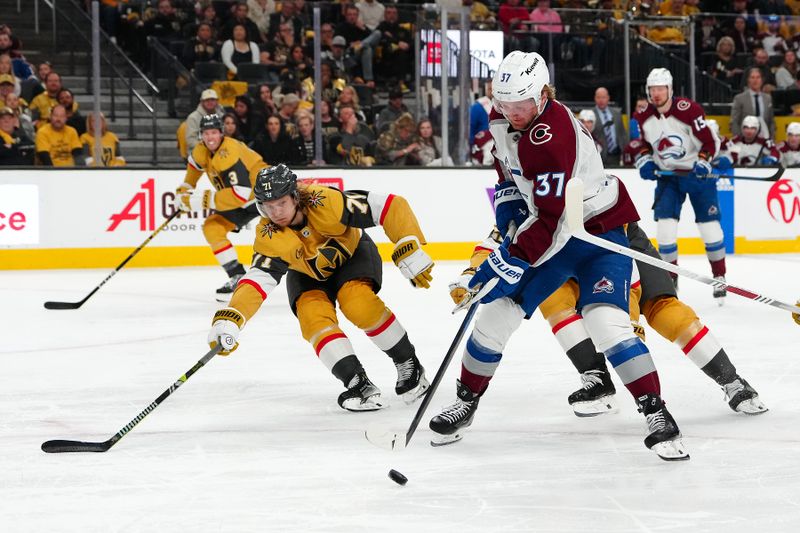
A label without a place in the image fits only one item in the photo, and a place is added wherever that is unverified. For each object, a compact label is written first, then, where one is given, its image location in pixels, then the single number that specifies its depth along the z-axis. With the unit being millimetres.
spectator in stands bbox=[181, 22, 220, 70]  16907
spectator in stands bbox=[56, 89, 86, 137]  15719
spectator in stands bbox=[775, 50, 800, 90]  19297
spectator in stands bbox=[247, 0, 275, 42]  17095
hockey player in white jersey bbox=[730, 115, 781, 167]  18558
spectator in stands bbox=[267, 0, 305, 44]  16921
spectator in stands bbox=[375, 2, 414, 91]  16950
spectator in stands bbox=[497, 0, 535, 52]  17356
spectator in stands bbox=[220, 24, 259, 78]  17037
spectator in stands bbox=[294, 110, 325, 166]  16574
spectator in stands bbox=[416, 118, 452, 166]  16892
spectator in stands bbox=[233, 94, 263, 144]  16371
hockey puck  5234
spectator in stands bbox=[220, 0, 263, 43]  17124
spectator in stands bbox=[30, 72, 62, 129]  15748
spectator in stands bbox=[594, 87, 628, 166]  17901
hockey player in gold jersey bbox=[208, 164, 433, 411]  6693
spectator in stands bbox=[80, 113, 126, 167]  15820
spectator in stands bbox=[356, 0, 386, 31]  17211
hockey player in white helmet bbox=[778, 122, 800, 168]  18457
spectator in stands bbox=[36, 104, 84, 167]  15603
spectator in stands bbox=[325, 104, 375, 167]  16704
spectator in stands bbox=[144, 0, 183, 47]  17008
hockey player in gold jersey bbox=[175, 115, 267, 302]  12647
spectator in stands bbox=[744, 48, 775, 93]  19335
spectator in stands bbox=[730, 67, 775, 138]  18921
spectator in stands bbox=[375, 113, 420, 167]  16791
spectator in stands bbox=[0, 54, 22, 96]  15748
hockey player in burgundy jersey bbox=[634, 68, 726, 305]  11967
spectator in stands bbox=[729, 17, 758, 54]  19384
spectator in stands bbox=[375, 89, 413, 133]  16907
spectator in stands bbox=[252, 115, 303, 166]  16414
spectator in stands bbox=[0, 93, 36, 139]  15545
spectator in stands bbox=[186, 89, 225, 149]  15878
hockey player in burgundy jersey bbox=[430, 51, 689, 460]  5516
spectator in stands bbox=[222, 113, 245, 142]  16197
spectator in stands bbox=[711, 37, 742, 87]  19094
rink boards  15501
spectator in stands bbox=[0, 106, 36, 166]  15429
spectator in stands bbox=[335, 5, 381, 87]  17110
